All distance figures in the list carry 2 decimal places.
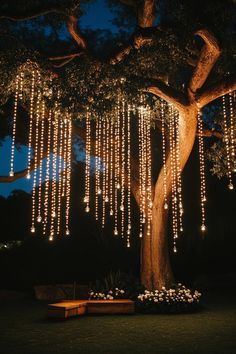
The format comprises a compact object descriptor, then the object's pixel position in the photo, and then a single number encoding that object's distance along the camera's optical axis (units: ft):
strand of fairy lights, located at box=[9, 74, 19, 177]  26.43
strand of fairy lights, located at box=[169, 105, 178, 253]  31.40
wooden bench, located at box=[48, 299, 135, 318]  27.86
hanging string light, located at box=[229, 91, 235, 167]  30.25
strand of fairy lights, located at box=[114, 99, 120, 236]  30.62
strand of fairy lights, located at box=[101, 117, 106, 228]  33.71
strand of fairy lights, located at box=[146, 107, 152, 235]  32.47
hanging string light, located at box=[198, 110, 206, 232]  31.99
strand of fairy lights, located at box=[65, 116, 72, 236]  31.03
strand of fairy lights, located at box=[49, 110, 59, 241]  28.08
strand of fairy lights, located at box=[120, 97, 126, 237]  32.51
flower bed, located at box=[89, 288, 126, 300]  31.30
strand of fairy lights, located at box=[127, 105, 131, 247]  33.60
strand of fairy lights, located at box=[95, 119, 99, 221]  32.36
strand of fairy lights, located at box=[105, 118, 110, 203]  33.20
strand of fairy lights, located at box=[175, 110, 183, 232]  30.71
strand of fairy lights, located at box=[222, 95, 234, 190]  30.40
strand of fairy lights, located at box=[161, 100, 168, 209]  31.87
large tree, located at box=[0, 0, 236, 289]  22.67
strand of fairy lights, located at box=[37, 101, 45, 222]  28.86
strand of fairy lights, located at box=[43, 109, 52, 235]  33.06
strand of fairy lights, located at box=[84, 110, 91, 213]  29.75
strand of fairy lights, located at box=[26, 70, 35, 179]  26.85
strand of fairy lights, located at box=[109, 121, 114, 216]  32.76
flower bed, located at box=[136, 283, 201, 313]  28.58
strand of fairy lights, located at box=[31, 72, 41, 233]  28.12
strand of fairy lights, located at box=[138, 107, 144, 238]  32.01
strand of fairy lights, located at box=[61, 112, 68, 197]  33.87
